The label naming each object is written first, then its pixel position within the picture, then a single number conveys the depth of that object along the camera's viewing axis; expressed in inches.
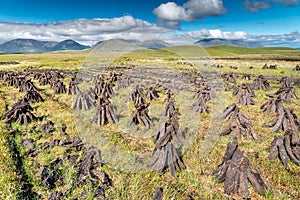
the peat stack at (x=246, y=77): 1187.1
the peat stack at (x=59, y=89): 805.9
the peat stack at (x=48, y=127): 413.5
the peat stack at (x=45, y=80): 1035.3
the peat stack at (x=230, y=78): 1080.7
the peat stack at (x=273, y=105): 539.4
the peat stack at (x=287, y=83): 880.0
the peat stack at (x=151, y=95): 713.0
